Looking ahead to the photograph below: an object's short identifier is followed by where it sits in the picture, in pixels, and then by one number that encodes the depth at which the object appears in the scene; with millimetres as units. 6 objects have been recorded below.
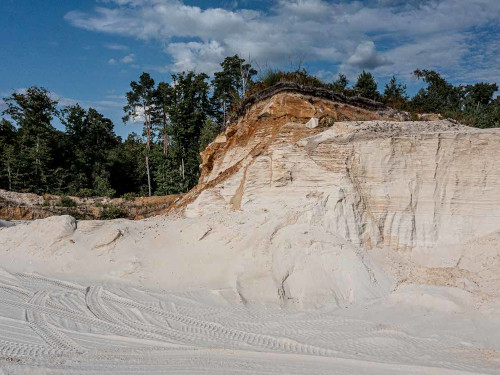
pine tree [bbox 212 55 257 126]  30391
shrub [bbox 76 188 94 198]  24688
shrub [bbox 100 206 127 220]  18844
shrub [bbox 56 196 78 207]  21406
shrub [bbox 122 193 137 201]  23209
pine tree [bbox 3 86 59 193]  24891
